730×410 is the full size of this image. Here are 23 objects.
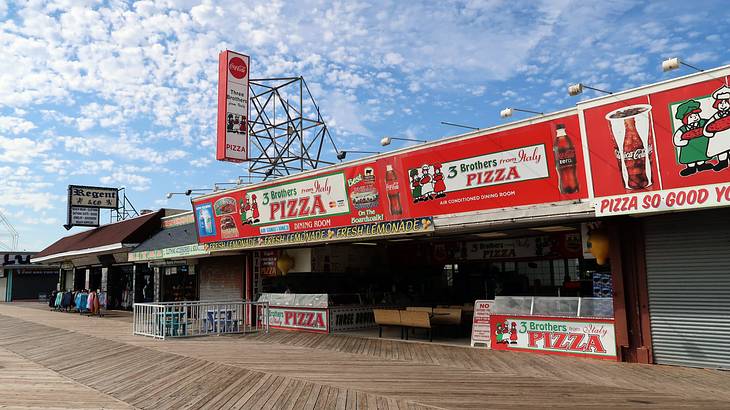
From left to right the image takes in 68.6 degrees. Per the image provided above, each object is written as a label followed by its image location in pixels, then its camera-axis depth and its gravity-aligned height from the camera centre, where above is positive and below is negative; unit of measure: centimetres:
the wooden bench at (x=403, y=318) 1382 -136
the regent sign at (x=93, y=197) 3225 +487
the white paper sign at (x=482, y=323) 1256 -136
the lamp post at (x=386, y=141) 1366 +325
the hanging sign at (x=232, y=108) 2059 +637
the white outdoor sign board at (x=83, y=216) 3148 +360
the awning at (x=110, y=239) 2519 +193
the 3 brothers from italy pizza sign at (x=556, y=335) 1058 -150
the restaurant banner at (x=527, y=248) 1560 +52
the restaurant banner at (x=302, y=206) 1445 +200
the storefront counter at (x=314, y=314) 1650 -140
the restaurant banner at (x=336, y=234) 1348 +103
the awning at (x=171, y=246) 2141 +119
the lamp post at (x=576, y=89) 1005 +324
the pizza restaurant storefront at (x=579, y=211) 909 +116
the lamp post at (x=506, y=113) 1148 +326
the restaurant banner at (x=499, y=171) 1058 +206
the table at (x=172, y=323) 1498 -138
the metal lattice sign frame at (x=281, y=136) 2144 +564
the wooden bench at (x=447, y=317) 1400 -132
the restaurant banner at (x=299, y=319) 1645 -154
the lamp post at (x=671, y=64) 890 +325
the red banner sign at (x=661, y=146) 855 +195
